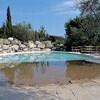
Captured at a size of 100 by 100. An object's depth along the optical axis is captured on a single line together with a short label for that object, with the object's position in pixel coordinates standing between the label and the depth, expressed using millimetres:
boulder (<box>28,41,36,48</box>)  18234
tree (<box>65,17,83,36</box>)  18734
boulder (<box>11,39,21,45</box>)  16609
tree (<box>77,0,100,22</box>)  7738
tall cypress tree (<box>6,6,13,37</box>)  18836
